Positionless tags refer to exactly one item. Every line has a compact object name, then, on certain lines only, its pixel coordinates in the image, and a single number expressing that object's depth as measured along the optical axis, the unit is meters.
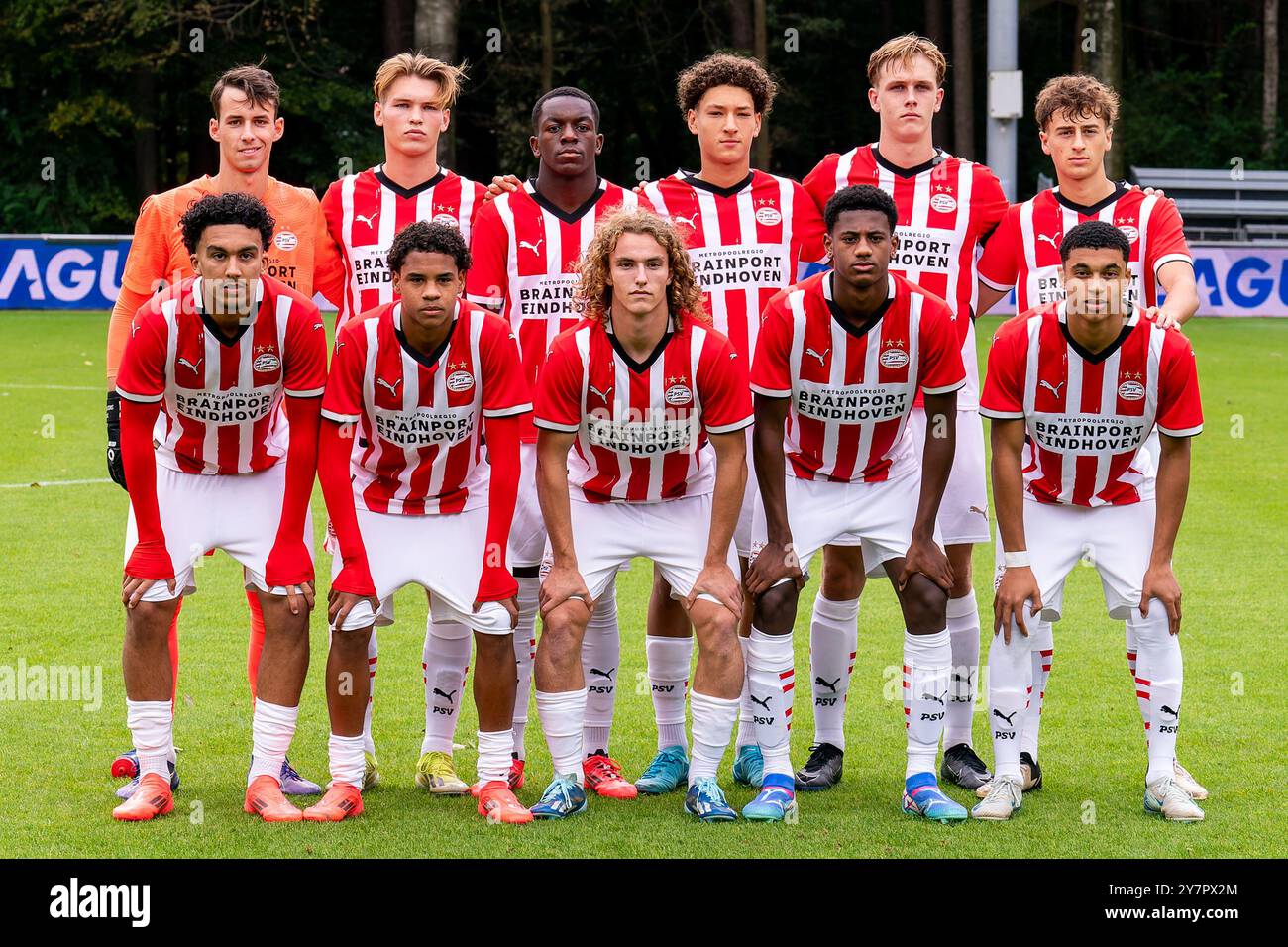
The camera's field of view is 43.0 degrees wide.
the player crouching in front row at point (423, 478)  4.88
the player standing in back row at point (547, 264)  5.41
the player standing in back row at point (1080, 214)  5.40
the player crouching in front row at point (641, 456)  4.95
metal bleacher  27.11
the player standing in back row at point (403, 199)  5.40
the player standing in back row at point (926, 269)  5.45
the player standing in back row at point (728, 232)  5.45
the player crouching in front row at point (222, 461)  4.84
